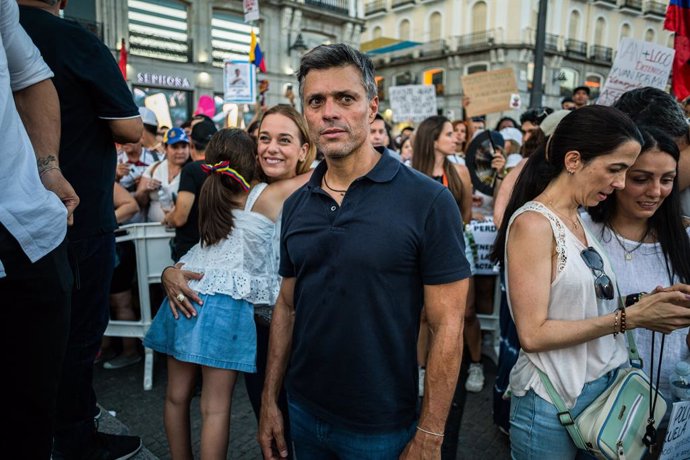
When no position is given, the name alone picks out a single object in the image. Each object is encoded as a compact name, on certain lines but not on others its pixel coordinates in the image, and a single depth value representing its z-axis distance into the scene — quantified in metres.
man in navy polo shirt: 1.57
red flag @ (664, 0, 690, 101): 4.66
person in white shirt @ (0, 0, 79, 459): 1.37
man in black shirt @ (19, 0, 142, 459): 2.11
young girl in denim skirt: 2.37
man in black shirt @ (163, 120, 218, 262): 3.28
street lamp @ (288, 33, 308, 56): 19.96
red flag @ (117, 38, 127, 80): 11.15
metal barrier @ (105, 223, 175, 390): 3.90
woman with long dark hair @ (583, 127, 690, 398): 2.02
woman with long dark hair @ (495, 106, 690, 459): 1.75
